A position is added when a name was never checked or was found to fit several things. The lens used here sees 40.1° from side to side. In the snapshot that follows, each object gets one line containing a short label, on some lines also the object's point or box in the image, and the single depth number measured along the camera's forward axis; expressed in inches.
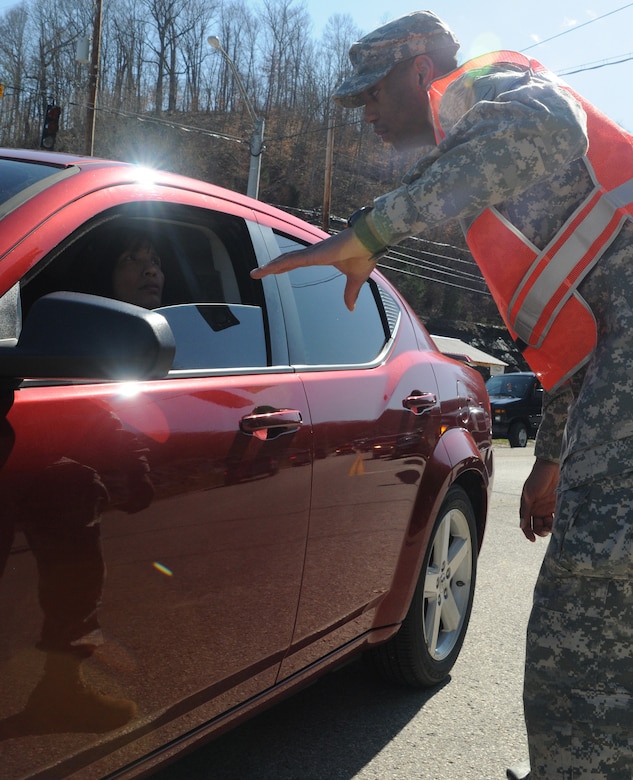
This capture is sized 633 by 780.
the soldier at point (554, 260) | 63.1
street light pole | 797.2
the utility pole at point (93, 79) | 925.2
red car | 62.9
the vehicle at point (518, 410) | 891.4
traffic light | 765.3
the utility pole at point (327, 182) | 1125.7
